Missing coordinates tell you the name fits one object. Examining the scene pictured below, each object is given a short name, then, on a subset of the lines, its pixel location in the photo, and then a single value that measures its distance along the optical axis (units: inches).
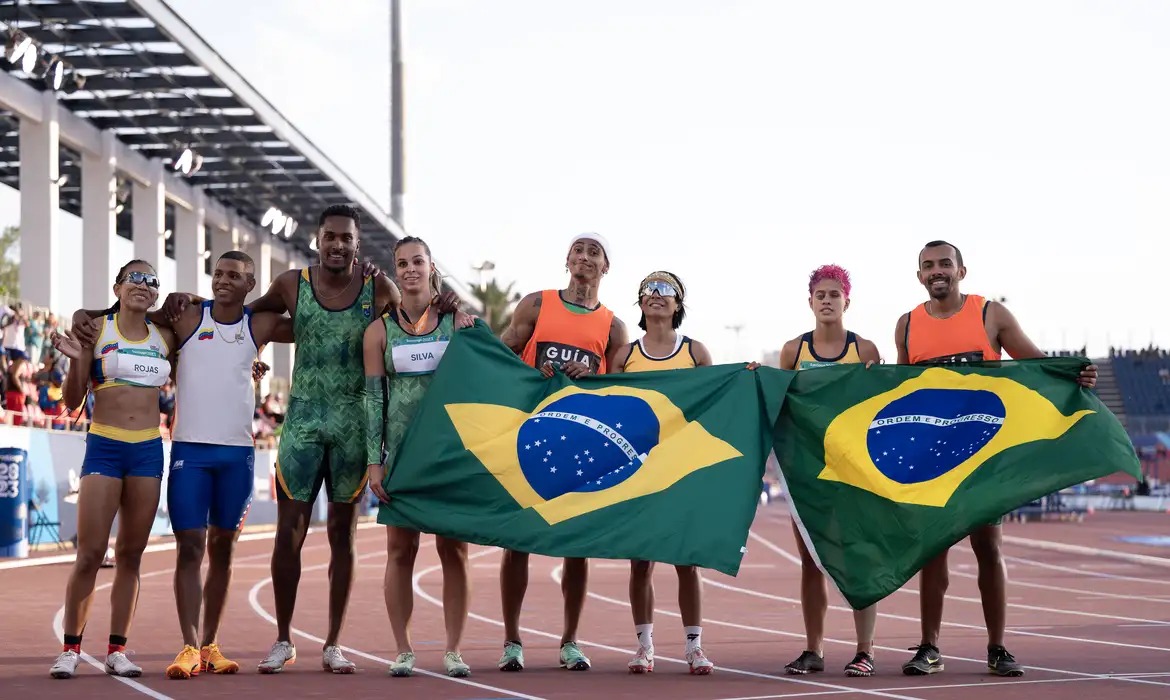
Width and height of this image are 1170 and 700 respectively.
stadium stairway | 3558.8
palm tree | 2583.7
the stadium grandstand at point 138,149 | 1146.7
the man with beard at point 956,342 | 358.6
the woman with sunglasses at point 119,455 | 343.0
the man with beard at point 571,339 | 365.7
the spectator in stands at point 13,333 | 1018.1
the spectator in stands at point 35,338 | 1085.9
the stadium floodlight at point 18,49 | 1019.9
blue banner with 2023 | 938.1
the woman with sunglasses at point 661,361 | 356.5
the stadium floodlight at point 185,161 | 1391.5
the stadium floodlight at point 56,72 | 1109.7
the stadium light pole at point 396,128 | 2428.6
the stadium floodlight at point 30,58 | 1027.9
